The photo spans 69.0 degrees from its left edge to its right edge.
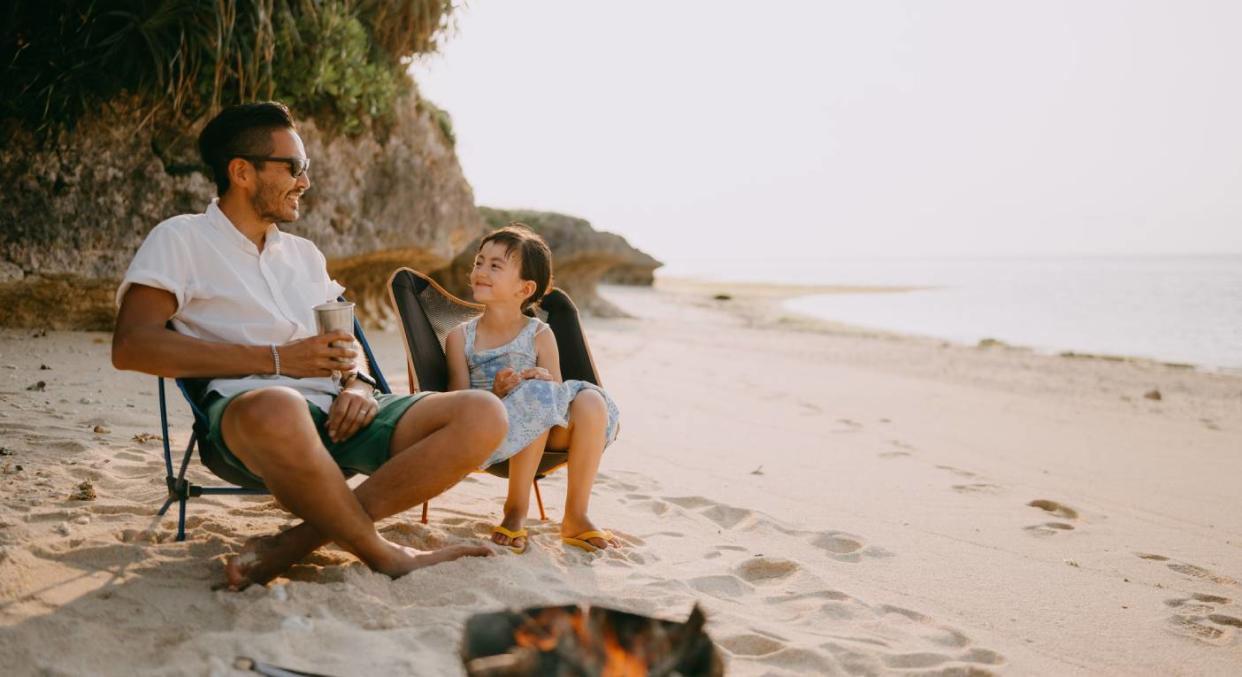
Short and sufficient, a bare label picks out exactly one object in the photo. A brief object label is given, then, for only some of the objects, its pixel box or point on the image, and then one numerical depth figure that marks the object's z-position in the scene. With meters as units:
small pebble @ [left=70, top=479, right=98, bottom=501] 3.31
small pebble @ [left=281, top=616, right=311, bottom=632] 2.34
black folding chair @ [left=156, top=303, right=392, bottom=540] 2.86
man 2.58
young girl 3.33
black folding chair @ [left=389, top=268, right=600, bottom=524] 3.65
